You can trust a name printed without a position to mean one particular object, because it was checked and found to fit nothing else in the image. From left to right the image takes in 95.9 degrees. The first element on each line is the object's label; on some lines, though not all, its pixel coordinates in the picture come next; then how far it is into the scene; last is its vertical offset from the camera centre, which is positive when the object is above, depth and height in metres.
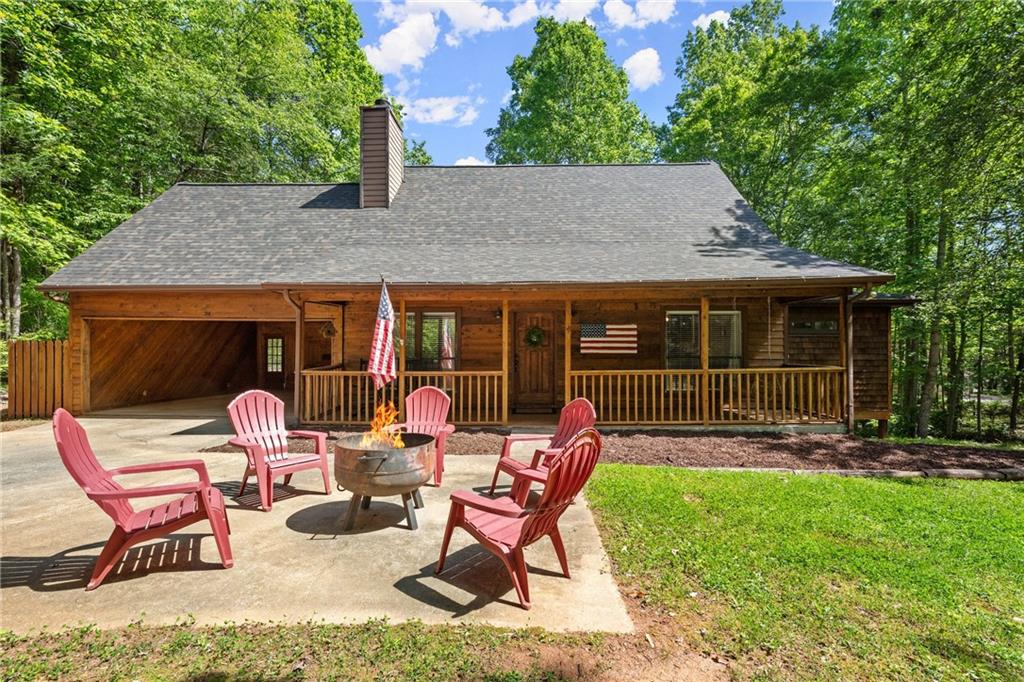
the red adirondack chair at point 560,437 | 4.52 -1.06
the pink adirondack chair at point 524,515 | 2.79 -1.13
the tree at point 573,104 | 22.06 +11.78
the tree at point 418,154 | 25.91 +10.56
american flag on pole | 4.88 -0.09
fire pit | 3.60 -1.02
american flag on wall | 9.80 +0.04
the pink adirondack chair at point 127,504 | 3.00 -1.15
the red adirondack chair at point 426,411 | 5.51 -0.85
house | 7.88 +0.88
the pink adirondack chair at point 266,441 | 4.37 -1.05
